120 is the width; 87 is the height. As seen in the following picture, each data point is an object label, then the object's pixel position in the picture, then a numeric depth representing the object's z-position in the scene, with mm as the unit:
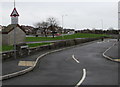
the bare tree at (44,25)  68146
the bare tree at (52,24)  62849
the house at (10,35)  23567
